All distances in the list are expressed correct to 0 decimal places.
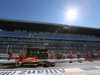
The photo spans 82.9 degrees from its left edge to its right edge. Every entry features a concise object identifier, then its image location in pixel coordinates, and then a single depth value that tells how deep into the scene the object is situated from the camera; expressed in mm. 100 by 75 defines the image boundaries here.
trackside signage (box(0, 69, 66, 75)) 4906
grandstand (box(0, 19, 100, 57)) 18734
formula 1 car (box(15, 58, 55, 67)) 7715
